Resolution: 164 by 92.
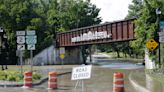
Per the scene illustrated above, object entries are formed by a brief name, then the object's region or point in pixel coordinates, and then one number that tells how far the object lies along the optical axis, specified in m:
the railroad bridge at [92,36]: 50.16
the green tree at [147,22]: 37.34
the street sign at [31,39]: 30.53
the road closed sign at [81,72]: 18.89
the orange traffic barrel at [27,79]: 23.91
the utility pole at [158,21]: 32.41
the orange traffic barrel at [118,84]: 20.04
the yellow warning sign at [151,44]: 32.69
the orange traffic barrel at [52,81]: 22.86
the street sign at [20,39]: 29.35
